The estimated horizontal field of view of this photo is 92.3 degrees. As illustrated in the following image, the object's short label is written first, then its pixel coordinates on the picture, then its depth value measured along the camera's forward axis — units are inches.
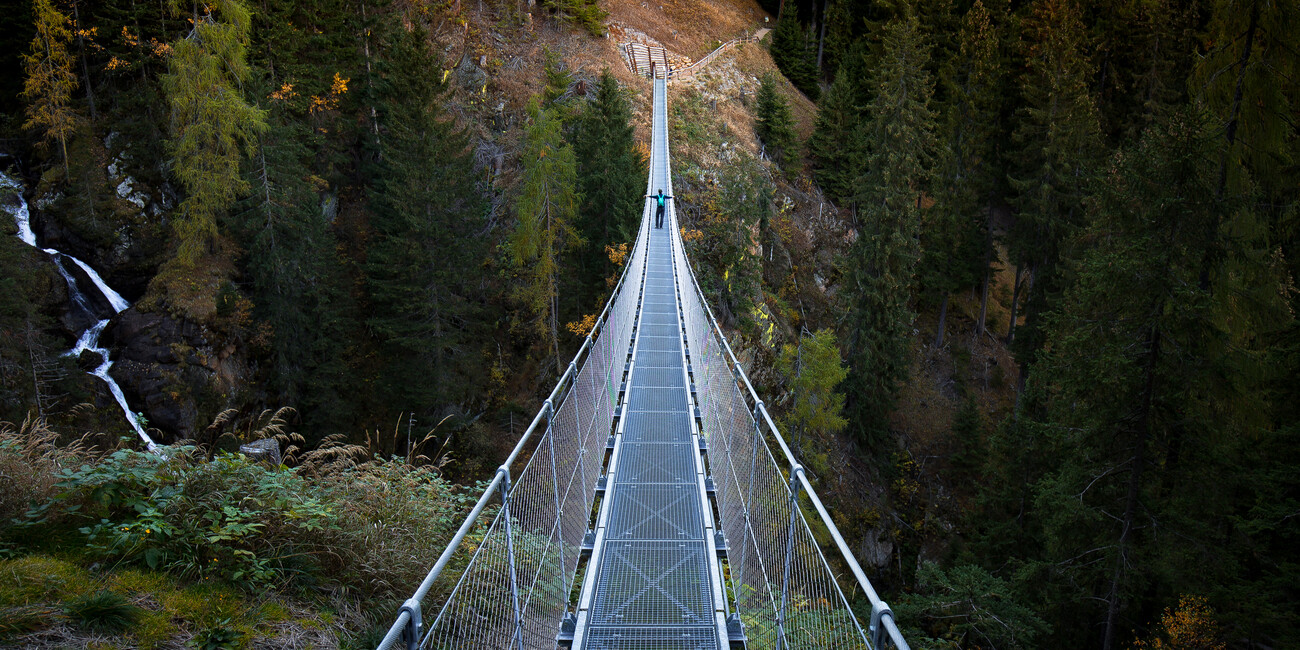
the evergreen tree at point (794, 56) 1240.8
